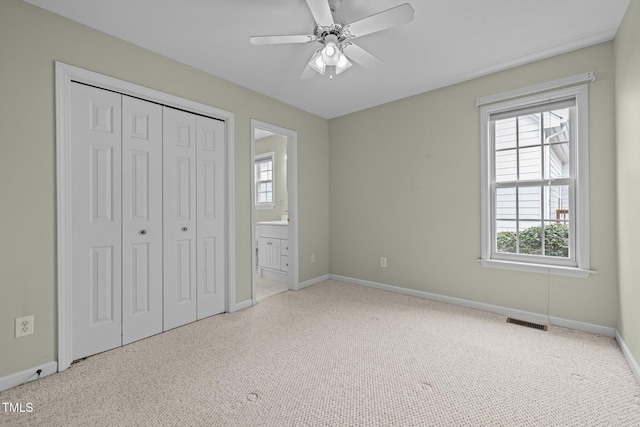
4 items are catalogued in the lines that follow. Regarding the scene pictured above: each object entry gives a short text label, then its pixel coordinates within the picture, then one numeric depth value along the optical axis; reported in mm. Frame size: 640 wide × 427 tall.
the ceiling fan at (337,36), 1707
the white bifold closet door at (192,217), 2645
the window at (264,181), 5562
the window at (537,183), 2545
